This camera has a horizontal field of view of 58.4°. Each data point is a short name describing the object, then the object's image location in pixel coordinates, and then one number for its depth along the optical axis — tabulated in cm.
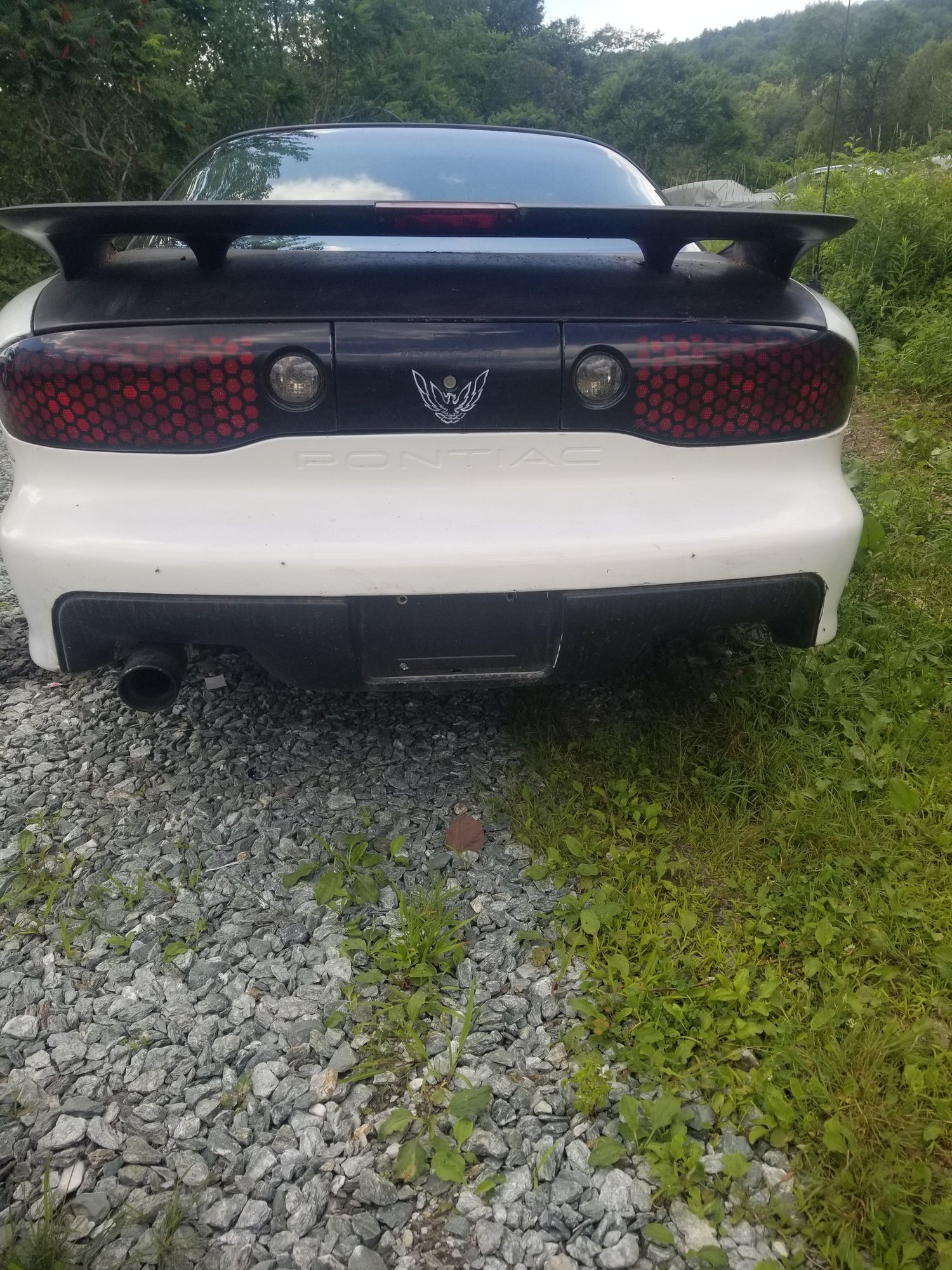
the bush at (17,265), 998
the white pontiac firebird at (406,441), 160
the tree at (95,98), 817
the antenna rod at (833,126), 157
